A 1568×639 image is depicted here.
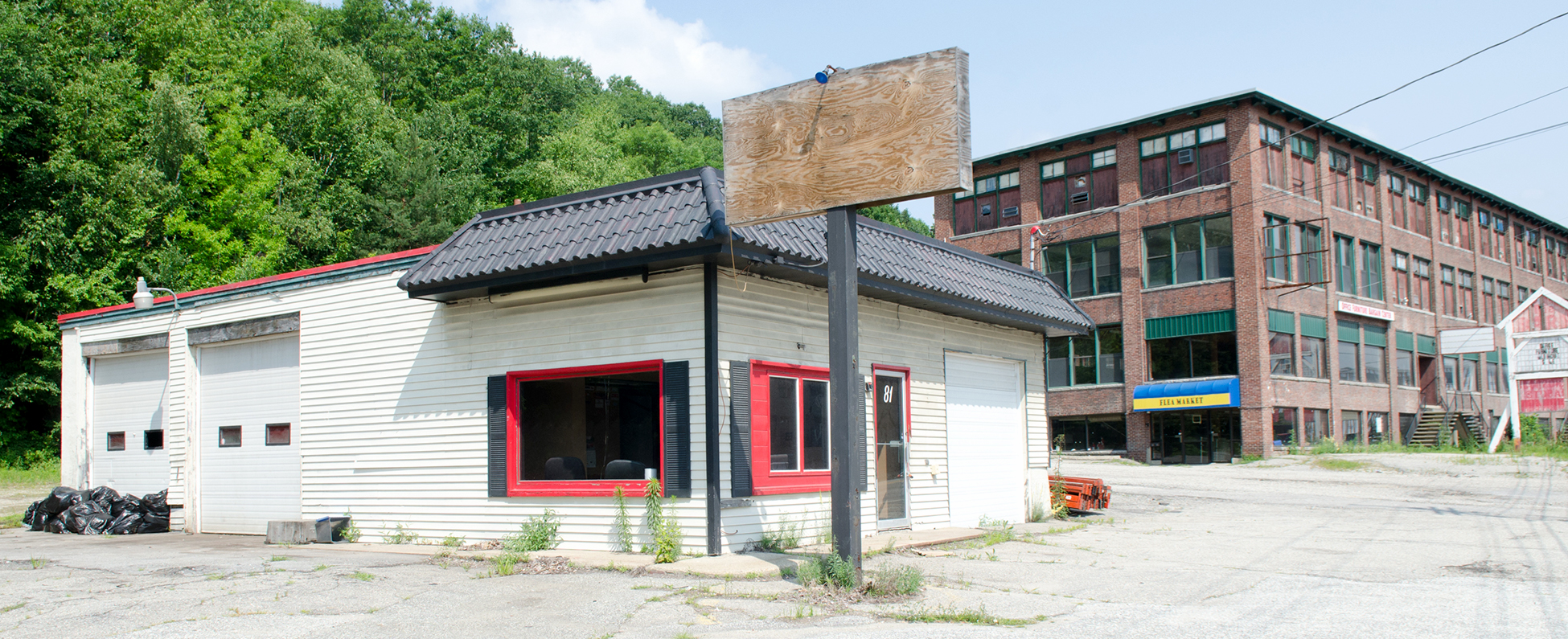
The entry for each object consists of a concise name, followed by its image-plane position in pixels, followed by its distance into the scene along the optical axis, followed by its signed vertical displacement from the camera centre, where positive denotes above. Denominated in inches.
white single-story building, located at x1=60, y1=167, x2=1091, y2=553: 406.0 +2.7
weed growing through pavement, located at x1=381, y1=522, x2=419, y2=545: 477.4 -70.8
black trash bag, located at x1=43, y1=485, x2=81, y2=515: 593.6 -62.2
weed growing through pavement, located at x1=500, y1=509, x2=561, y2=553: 426.0 -64.5
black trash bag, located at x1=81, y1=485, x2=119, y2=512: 598.2 -60.5
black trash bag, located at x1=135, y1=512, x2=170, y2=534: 598.9 -78.0
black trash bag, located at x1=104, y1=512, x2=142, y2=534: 587.5 -76.4
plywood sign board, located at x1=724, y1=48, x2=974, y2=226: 311.9 +78.4
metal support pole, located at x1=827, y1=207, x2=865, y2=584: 316.5 -6.8
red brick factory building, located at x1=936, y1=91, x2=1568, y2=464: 1333.7 +140.4
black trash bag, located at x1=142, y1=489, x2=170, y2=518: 603.5 -66.3
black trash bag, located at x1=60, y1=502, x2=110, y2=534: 581.6 -72.0
